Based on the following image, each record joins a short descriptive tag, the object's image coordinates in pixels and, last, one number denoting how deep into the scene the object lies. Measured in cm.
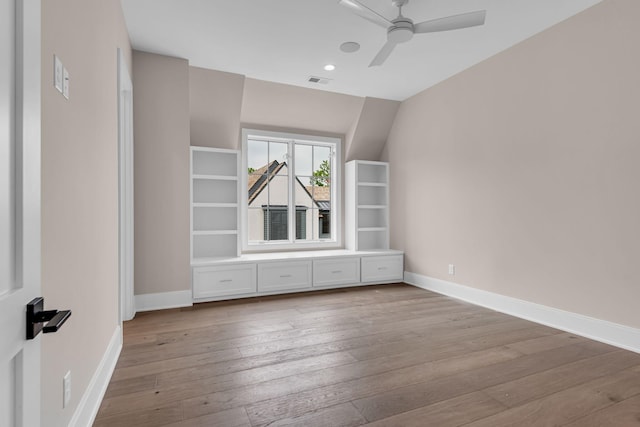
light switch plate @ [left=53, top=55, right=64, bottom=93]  131
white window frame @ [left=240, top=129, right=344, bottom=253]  483
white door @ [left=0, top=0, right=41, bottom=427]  69
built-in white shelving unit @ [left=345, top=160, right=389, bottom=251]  525
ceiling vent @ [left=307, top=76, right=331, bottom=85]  421
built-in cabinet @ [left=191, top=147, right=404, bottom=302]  404
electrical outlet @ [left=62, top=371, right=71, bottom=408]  139
